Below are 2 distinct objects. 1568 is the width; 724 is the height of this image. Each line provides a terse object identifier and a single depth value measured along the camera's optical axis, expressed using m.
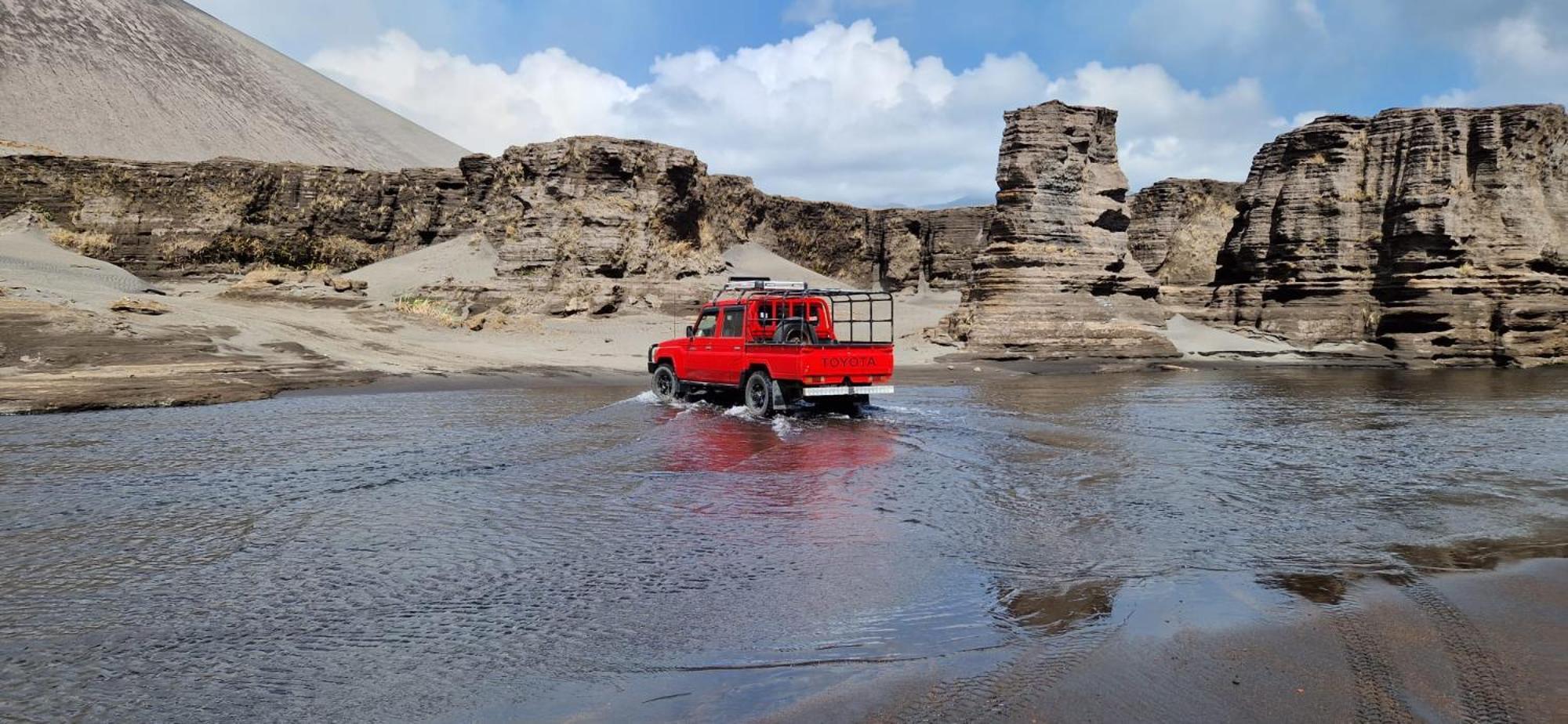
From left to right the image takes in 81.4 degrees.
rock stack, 28.38
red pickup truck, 13.51
